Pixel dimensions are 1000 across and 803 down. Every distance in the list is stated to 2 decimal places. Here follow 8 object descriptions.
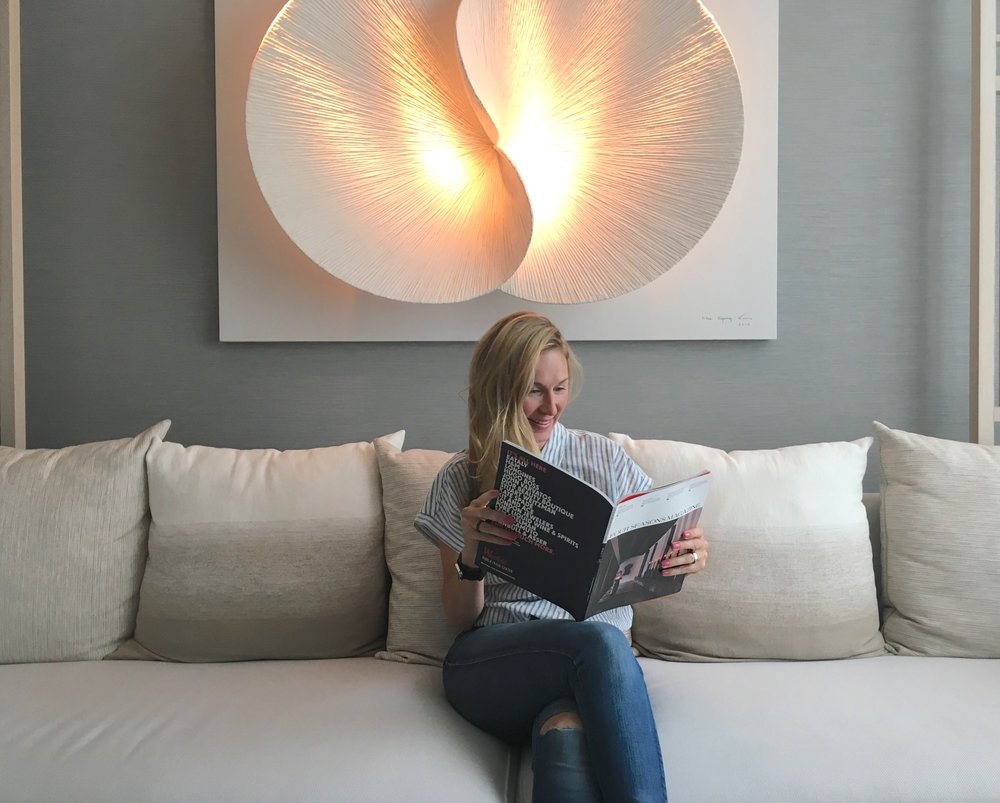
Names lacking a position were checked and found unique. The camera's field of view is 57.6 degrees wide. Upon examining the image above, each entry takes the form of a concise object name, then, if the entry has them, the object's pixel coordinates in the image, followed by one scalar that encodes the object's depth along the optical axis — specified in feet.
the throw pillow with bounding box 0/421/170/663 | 6.29
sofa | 5.69
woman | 4.55
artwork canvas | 7.68
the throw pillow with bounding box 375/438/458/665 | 6.30
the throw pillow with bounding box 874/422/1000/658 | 6.30
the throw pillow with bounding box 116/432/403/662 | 6.34
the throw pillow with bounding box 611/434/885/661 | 6.28
